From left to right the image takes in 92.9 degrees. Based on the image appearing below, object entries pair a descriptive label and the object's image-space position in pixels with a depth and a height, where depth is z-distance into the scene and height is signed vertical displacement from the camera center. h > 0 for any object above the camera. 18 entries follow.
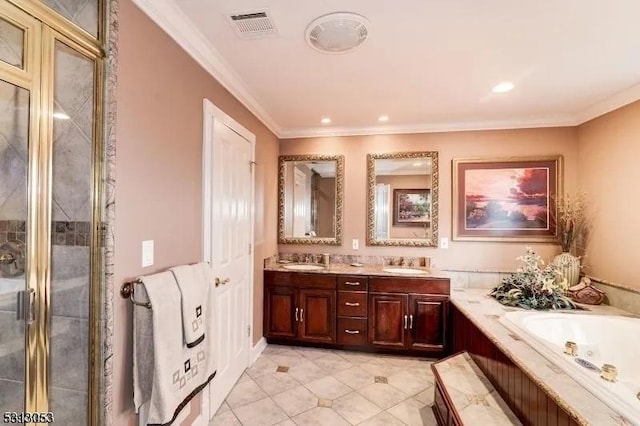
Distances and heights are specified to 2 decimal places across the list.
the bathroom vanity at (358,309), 2.95 -0.95
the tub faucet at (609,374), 1.42 -0.75
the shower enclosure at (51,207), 1.12 +0.02
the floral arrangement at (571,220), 3.01 -0.05
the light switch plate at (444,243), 3.39 -0.32
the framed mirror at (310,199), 3.63 +0.18
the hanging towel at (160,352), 1.36 -0.64
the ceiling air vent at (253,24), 1.63 +1.06
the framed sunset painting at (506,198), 3.18 +0.18
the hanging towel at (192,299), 1.57 -0.47
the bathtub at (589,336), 1.88 -0.84
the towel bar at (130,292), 1.35 -0.35
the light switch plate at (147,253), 1.47 -0.19
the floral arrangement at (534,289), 2.56 -0.65
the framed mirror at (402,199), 3.43 +0.18
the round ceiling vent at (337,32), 1.65 +1.05
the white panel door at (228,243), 2.08 -0.23
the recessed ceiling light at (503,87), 2.41 +1.04
